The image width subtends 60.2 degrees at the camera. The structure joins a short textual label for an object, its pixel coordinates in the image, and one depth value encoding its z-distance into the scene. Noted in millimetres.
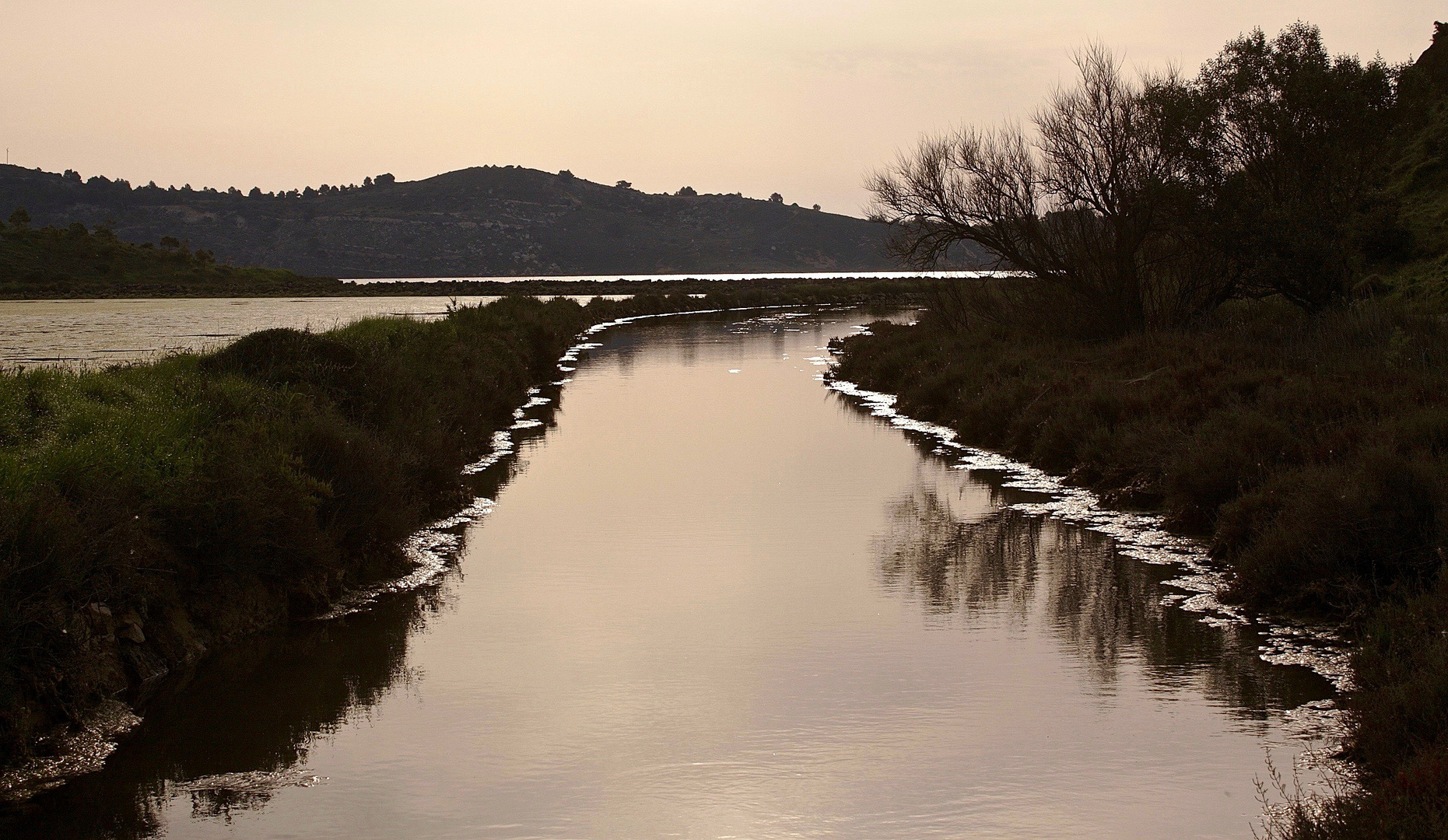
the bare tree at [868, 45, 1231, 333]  26906
